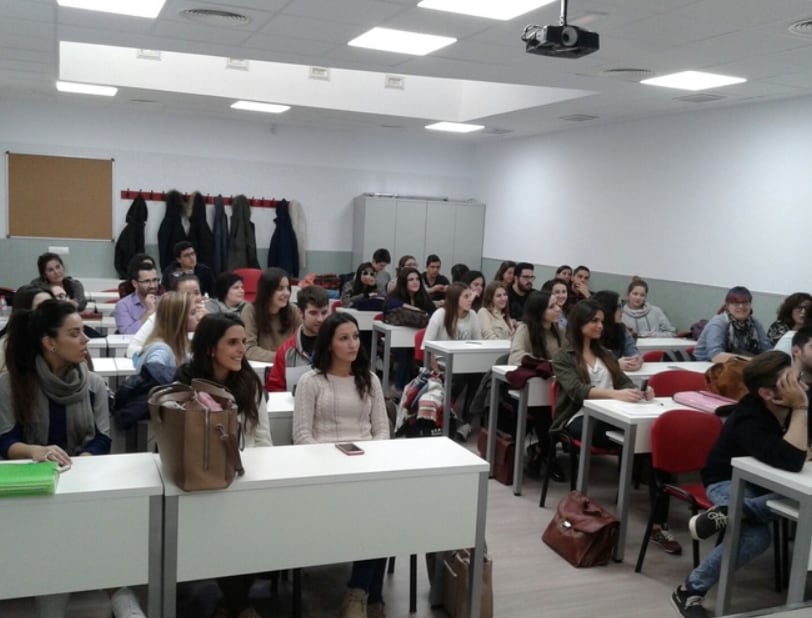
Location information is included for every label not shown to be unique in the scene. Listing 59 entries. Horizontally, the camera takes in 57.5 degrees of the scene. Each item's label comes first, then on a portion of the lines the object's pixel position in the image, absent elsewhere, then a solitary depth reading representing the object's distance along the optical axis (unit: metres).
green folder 2.31
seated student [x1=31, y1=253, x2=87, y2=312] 6.59
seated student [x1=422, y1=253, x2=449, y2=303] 8.85
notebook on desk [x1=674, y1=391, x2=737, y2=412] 4.15
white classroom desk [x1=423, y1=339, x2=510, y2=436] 5.72
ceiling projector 3.86
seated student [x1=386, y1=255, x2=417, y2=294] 8.82
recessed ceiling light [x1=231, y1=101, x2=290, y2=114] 9.05
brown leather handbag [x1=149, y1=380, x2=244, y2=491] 2.42
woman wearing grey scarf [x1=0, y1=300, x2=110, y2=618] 2.94
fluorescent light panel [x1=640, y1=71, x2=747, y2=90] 6.17
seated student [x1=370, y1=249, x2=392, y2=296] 9.52
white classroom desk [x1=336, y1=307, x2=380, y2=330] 8.02
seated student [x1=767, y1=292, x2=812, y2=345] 5.99
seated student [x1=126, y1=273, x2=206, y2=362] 4.45
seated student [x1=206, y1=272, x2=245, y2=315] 5.73
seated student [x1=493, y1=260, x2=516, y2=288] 8.42
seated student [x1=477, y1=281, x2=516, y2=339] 6.64
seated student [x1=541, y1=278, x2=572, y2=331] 6.35
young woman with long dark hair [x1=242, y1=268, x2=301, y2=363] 5.15
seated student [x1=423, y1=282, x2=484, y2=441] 6.28
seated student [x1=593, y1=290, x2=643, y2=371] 5.72
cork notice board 9.66
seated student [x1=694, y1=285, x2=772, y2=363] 6.07
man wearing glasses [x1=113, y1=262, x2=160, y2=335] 5.80
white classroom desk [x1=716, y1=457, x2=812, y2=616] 3.01
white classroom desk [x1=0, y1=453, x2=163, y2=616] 2.37
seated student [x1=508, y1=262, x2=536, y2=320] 7.90
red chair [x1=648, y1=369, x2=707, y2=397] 4.83
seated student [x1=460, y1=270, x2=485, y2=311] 7.69
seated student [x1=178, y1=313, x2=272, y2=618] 3.16
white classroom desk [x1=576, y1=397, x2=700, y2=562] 3.98
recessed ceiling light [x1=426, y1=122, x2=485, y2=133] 9.94
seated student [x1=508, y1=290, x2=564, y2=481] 5.32
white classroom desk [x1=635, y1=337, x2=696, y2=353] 6.75
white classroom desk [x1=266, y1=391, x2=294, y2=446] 3.71
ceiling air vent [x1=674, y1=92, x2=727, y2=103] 7.00
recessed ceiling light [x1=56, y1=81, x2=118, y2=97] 8.24
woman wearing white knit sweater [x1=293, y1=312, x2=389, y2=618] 3.51
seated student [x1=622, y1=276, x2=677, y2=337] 7.78
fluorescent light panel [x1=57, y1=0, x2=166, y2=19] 4.69
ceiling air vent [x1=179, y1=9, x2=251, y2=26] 4.77
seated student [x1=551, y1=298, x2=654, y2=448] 4.50
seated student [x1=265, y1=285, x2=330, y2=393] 4.31
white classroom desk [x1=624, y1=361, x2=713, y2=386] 5.34
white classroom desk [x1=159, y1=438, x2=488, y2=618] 2.59
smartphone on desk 3.05
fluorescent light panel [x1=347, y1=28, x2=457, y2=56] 5.28
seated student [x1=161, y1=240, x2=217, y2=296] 7.26
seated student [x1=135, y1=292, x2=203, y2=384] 3.99
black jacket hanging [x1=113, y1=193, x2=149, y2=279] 10.05
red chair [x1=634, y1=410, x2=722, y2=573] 3.82
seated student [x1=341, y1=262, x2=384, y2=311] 8.20
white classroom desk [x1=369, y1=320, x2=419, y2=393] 6.95
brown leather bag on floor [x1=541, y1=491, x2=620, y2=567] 3.92
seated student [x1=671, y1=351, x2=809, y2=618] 3.24
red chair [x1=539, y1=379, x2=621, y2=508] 4.52
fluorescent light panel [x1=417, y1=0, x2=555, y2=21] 4.41
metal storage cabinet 11.10
